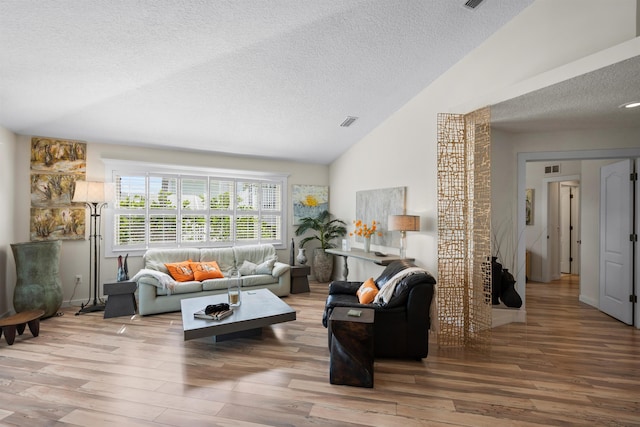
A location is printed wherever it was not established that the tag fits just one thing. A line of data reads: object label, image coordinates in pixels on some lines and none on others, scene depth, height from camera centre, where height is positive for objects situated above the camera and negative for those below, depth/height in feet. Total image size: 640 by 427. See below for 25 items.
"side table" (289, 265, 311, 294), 18.30 -3.74
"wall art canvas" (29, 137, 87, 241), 14.73 +1.20
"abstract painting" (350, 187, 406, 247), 15.93 +0.34
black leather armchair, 9.81 -3.30
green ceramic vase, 13.08 -2.70
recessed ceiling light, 10.34 +3.60
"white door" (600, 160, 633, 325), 13.62 -1.15
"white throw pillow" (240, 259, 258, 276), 17.54 -3.05
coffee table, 9.79 -3.44
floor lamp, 14.67 -0.03
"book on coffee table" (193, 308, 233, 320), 10.30 -3.31
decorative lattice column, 11.31 -0.52
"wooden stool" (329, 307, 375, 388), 8.39 -3.68
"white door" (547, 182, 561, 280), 21.91 -1.21
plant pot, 20.95 -3.35
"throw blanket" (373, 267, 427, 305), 10.33 -2.39
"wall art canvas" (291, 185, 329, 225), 21.44 +0.93
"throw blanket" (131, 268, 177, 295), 14.30 -2.92
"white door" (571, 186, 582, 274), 23.58 -1.04
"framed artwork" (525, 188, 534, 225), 22.65 +0.66
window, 16.79 +0.17
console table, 14.42 -2.10
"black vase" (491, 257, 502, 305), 12.52 -2.58
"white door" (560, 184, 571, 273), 23.76 -0.42
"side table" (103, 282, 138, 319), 14.01 -3.81
